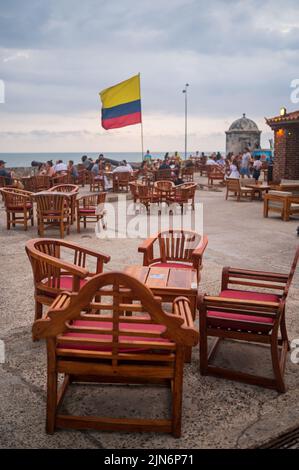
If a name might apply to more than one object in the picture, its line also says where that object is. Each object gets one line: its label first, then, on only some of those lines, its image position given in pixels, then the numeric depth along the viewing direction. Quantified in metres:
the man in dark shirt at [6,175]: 13.64
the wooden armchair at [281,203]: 9.98
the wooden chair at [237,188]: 13.43
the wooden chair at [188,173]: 18.17
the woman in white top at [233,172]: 15.73
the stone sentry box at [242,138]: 32.91
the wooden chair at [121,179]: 15.52
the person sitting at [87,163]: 19.26
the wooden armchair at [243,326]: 2.94
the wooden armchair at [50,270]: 3.24
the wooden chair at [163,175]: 16.78
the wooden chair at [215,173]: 18.14
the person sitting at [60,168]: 15.88
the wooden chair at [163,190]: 11.41
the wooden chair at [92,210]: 8.53
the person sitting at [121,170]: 15.55
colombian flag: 12.57
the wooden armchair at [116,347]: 2.25
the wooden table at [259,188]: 13.35
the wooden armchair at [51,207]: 7.91
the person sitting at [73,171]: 16.91
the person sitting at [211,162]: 20.84
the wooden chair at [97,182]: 15.84
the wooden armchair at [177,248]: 4.39
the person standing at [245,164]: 17.33
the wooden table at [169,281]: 3.35
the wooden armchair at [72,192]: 8.54
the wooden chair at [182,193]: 10.85
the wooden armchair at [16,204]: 8.58
